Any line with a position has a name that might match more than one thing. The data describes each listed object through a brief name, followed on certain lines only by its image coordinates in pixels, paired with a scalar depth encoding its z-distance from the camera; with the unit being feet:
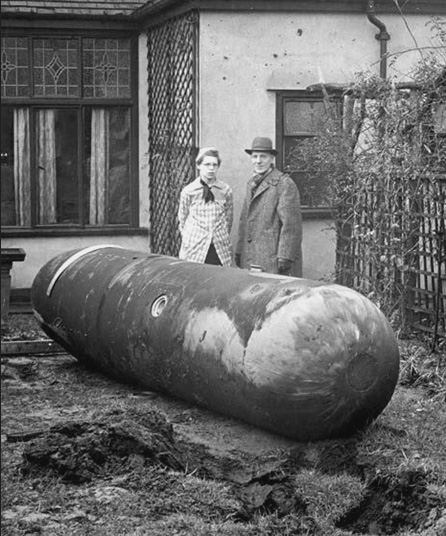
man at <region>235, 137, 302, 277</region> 34.35
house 40.91
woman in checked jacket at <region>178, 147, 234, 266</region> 34.32
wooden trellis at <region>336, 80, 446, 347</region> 30.55
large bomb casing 21.53
